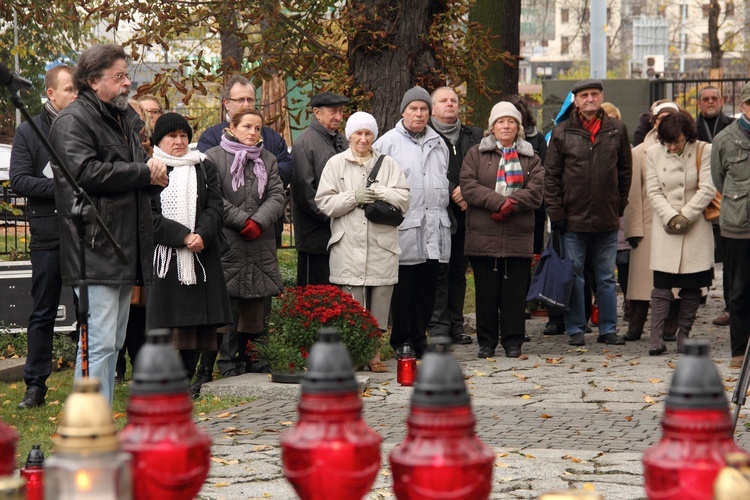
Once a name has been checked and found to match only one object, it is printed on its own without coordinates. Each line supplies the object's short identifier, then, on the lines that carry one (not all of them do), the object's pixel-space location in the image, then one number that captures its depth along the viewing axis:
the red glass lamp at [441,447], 3.24
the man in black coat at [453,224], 16.48
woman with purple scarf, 13.59
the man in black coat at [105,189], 9.81
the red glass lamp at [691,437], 3.15
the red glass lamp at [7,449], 3.28
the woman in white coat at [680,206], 15.83
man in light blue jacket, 15.44
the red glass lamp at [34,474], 5.02
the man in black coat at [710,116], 20.69
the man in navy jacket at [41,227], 12.17
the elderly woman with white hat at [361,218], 14.47
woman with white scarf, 12.36
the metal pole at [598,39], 33.59
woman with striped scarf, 15.60
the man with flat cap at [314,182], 15.20
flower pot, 12.96
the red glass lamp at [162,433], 3.24
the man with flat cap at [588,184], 16.50
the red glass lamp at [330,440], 3.34
